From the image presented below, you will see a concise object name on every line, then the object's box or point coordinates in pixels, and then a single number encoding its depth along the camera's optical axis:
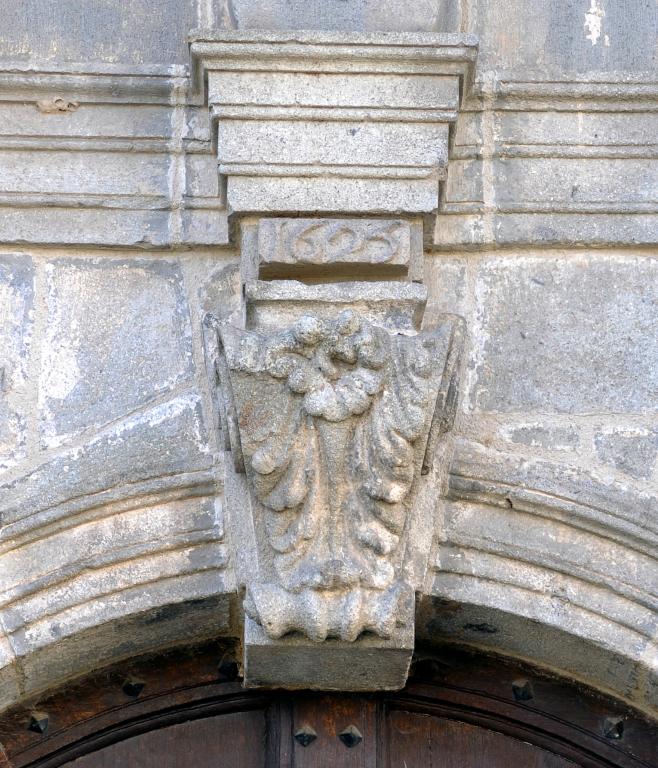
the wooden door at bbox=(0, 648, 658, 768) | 5.19
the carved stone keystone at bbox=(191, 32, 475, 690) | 4.71
